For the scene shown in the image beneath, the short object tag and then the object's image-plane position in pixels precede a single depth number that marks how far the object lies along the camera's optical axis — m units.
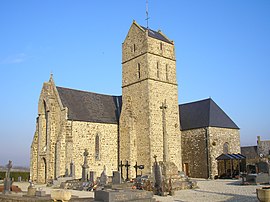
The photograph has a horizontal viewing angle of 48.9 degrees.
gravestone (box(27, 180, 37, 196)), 13.21
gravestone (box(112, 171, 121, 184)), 18.49
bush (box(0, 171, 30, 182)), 32.01
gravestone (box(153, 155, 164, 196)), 15.53
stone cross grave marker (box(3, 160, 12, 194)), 13.97
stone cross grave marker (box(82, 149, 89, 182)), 21.61
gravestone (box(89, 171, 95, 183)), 21.20
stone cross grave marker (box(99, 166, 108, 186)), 20.10
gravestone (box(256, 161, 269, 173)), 22.88
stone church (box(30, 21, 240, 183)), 26.17
